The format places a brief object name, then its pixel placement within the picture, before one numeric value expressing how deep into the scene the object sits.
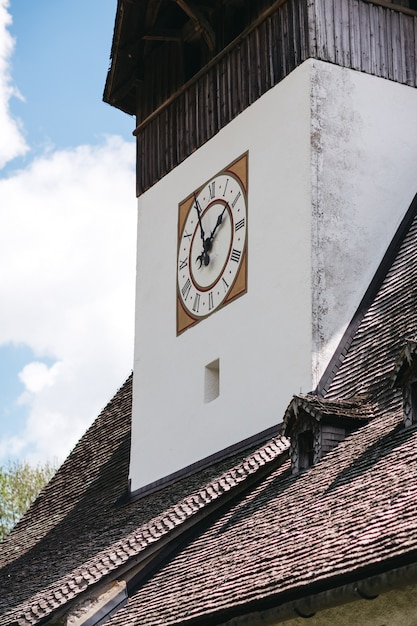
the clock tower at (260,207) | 17.66
